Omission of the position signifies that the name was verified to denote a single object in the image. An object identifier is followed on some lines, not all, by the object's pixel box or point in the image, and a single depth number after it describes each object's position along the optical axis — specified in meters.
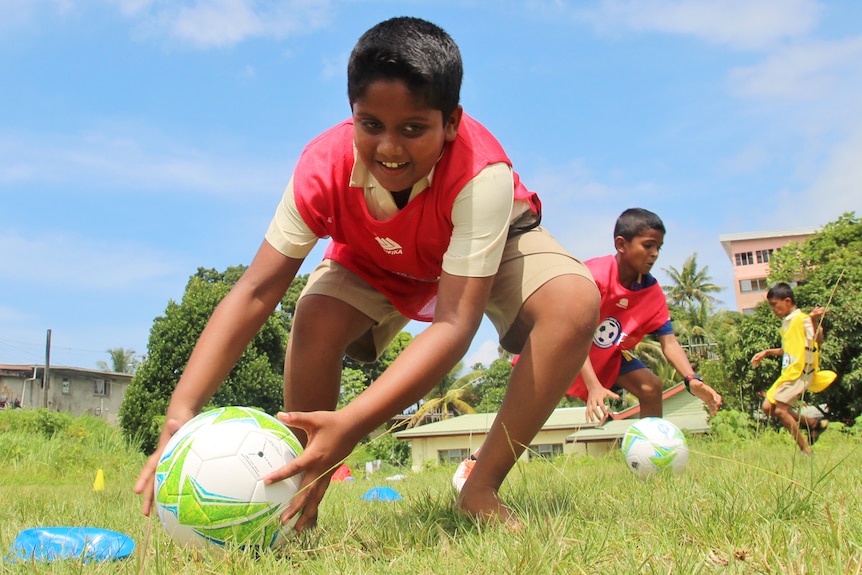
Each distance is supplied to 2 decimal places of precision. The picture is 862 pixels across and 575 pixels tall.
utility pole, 44.07
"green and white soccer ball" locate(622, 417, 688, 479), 4.84
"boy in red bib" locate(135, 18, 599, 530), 2.28
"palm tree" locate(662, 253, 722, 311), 62.22
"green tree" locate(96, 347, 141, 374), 68.12
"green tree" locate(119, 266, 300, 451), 23.72
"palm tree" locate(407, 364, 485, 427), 42.28
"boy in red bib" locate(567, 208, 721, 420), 5.66
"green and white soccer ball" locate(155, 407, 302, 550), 2.12
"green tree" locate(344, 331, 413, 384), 40.32
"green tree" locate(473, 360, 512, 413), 58.91
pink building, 76.88
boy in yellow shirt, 8.32
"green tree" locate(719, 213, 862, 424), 18.22
